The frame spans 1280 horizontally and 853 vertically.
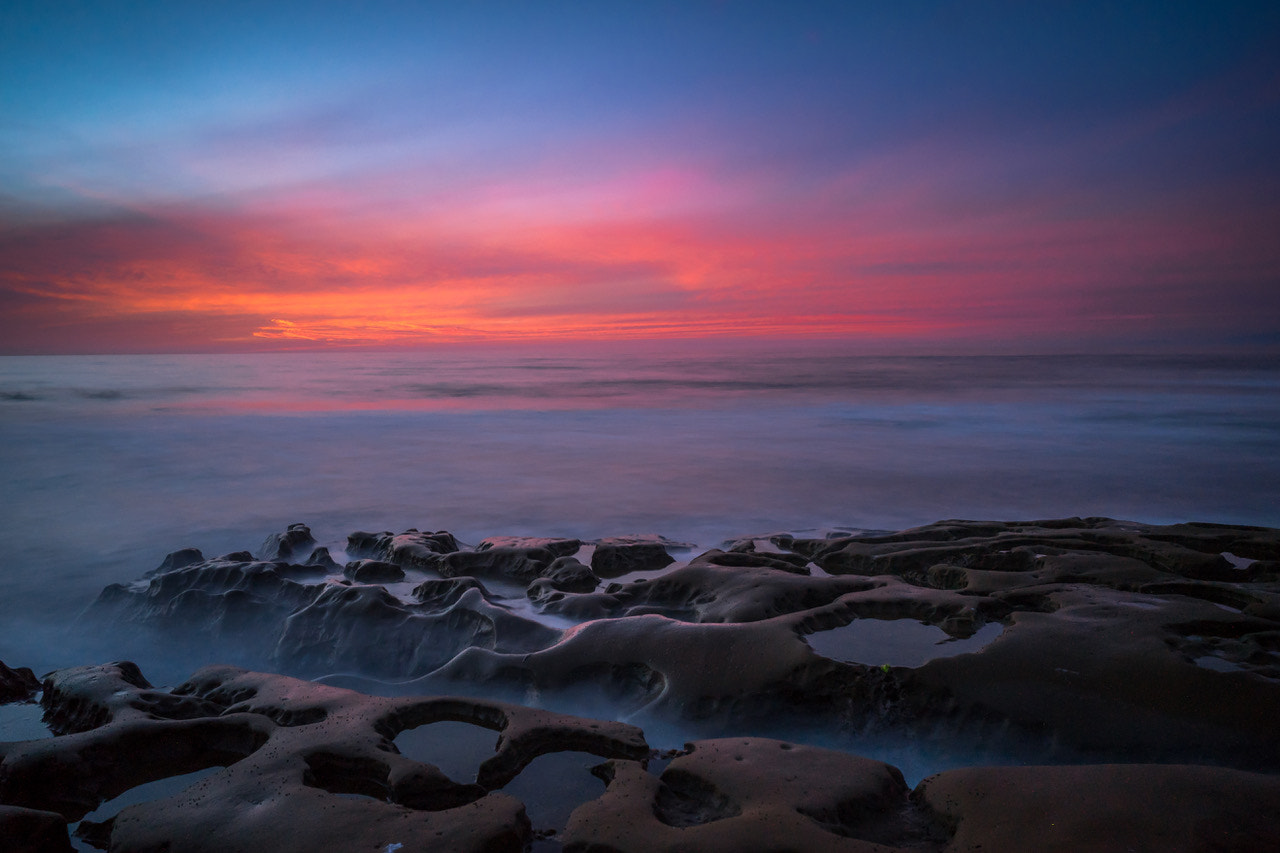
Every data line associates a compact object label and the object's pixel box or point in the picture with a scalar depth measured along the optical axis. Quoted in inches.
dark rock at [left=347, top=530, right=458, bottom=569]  240.2
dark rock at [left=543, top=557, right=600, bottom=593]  214.4
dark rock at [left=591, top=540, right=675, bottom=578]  238.2
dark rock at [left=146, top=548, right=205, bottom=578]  242.5
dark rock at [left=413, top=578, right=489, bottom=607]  194.5
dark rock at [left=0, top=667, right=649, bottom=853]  94.0
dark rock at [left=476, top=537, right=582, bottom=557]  246.8
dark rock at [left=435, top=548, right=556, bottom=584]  229.6
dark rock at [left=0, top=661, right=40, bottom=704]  150.5
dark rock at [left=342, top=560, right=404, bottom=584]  224.1
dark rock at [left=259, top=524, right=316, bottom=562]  258.4
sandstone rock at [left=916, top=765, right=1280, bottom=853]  86.9
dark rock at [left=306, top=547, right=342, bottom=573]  236.7
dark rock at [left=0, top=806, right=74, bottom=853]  90.3
